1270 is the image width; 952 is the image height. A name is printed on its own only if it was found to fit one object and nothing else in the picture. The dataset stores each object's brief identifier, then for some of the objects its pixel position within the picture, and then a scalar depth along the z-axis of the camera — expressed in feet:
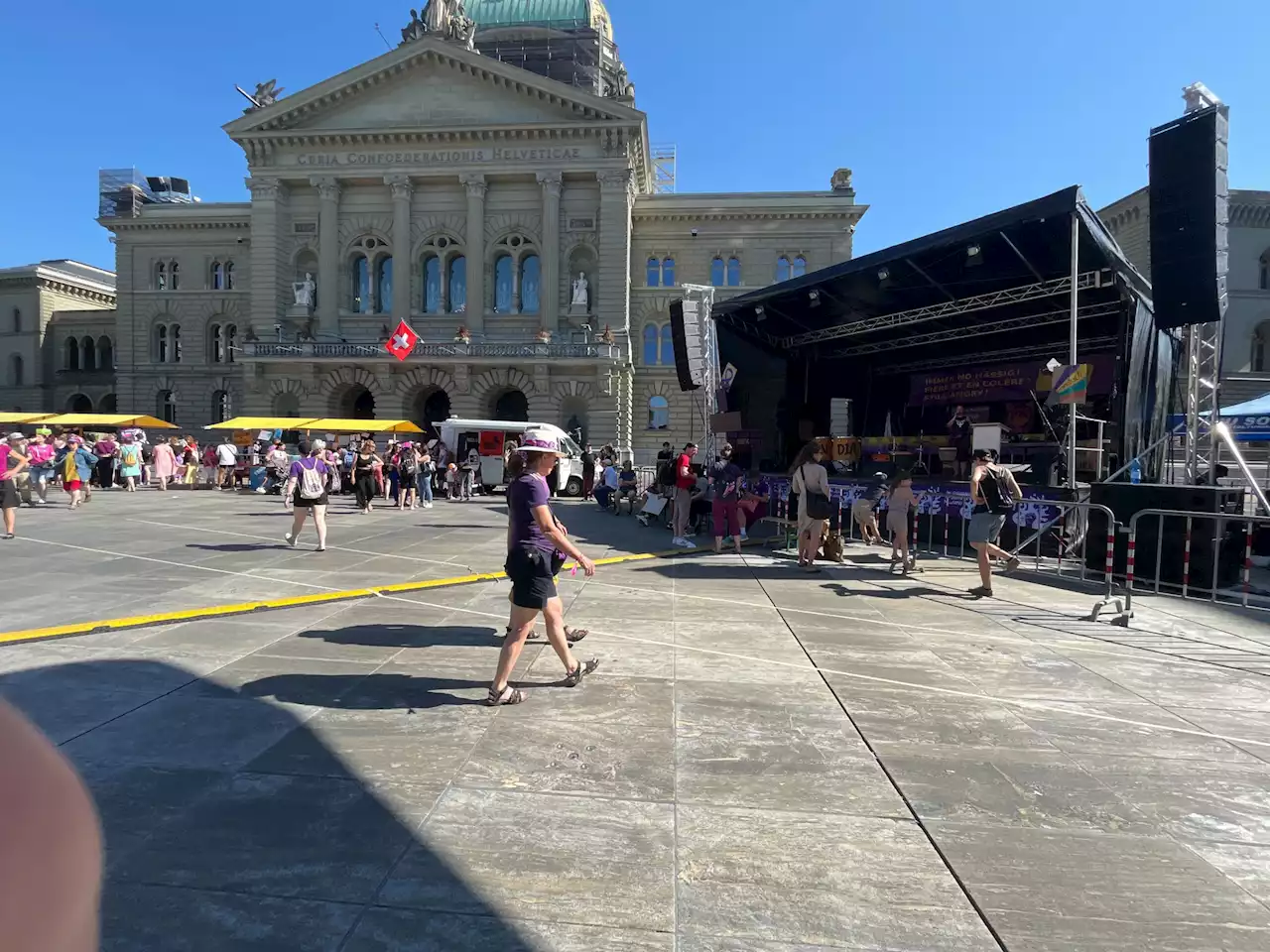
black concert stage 38.06
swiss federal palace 125.08
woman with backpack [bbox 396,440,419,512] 61.82
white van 83.61
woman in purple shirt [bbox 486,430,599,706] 15.35
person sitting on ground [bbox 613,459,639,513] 59.77
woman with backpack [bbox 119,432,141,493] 74.19
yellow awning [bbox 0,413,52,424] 95.31
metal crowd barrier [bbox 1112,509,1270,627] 27.30
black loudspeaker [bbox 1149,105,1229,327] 28.48
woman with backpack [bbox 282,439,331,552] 33.09
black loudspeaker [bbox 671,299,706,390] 60.13
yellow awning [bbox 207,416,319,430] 94.94
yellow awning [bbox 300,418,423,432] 94.17
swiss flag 107.14
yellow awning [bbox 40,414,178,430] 95.09
